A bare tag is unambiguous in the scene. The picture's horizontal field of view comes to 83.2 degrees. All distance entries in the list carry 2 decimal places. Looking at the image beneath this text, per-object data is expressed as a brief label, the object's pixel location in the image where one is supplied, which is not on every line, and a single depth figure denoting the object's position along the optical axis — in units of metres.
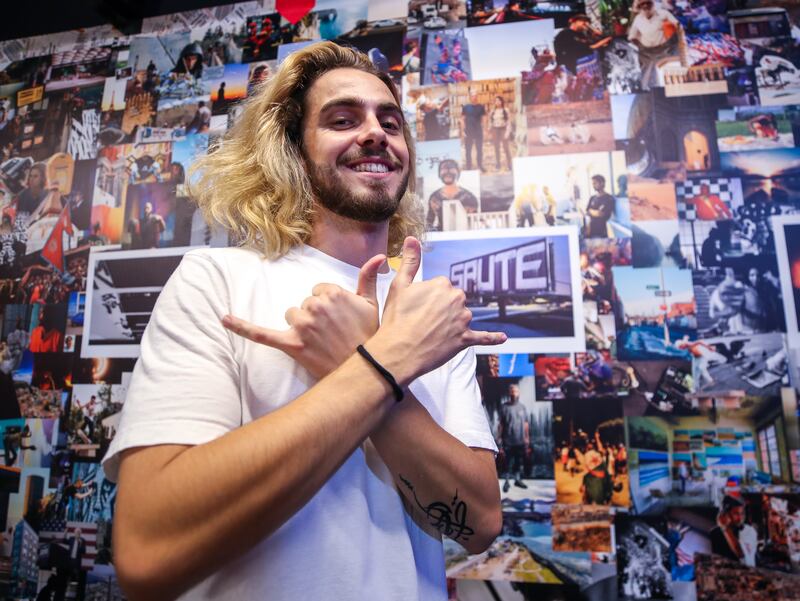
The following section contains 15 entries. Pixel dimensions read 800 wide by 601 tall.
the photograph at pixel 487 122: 1.44
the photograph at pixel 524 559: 1.21
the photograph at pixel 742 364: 1.23
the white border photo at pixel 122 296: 1.51
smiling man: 0.47
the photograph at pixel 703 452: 1.21
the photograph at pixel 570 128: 1.40
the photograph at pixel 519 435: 1.27
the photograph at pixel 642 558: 1.17
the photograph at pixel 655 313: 1.28
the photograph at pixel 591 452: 1.24
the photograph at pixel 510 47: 1.47
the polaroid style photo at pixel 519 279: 1.33
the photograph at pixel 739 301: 1.26
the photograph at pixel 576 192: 1.35
